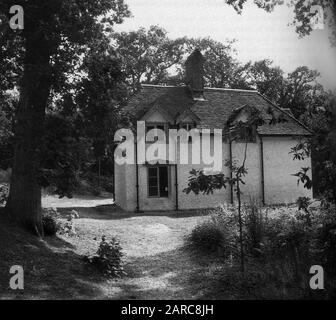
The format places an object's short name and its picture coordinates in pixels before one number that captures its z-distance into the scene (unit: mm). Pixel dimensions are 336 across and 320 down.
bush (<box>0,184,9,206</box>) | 18306
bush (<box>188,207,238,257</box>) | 12352
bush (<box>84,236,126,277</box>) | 10445
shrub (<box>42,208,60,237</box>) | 13345
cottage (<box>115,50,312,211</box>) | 24734
